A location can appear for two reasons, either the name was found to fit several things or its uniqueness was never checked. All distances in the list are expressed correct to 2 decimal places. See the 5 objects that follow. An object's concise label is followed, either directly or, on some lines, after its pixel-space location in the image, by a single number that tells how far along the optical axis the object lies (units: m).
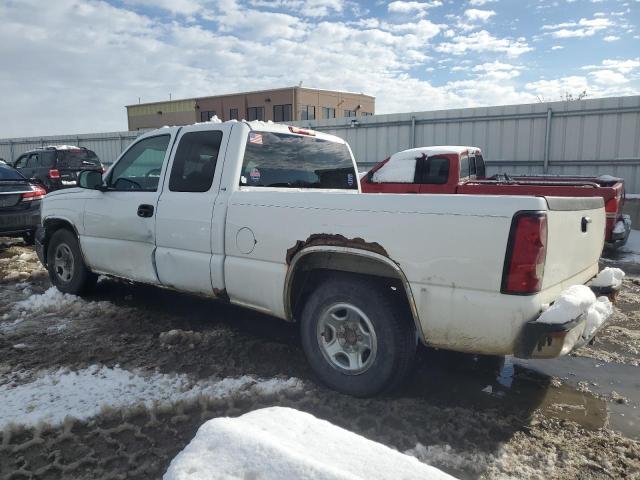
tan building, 38.84
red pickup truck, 7.49
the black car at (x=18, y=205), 8.53
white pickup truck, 2.62
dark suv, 13.72
